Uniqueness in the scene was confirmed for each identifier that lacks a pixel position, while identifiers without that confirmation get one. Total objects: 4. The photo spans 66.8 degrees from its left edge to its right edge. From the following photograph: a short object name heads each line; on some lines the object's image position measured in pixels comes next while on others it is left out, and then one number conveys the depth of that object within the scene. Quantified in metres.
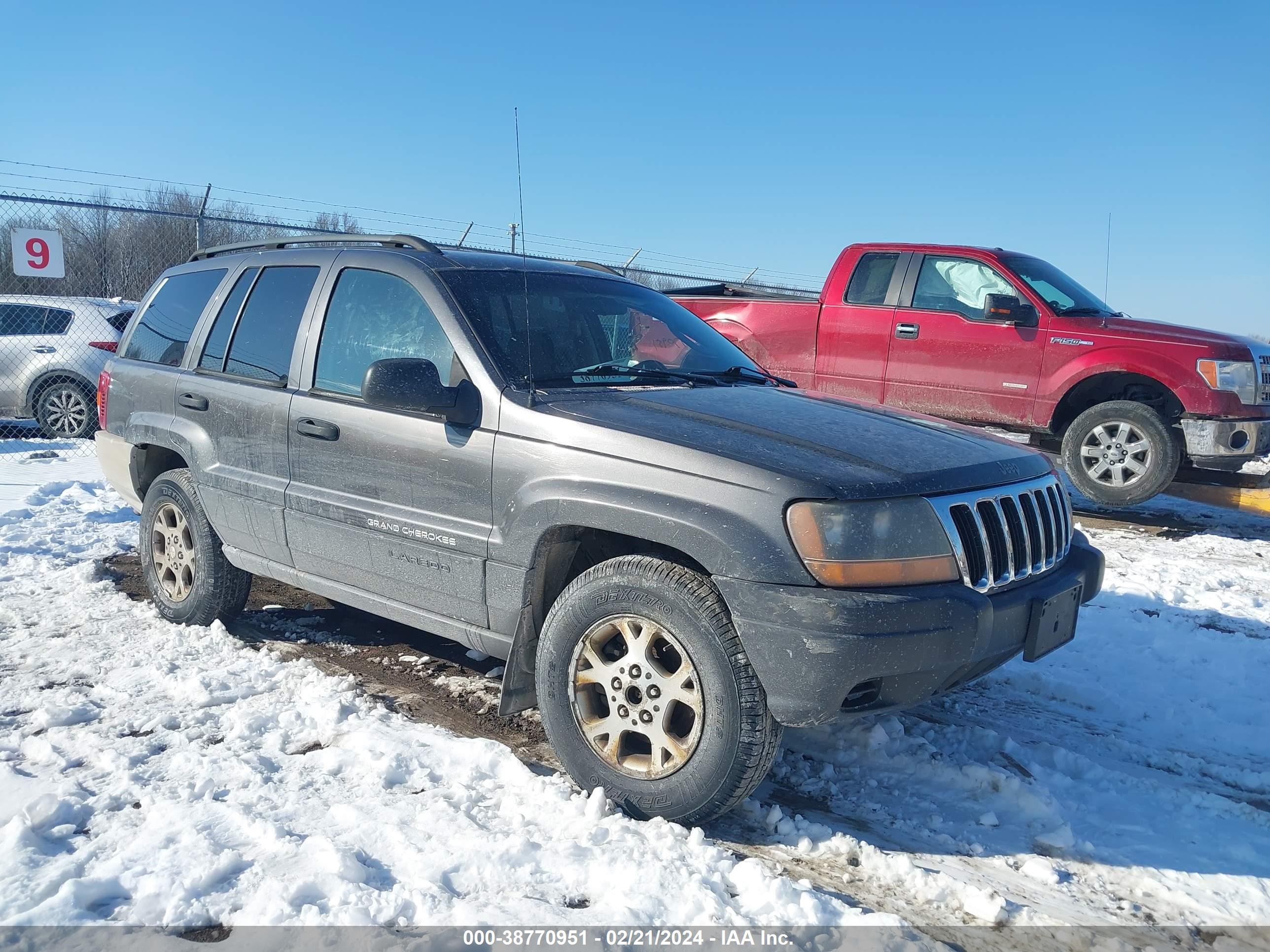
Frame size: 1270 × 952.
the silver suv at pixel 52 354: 10.55
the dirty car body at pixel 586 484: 2.73
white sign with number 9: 9.95
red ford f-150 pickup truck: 7.12
